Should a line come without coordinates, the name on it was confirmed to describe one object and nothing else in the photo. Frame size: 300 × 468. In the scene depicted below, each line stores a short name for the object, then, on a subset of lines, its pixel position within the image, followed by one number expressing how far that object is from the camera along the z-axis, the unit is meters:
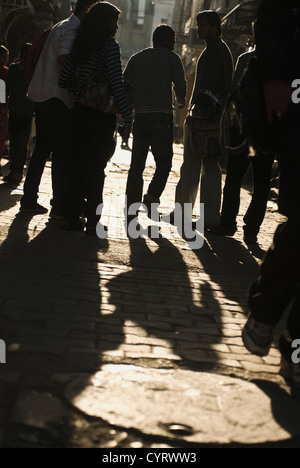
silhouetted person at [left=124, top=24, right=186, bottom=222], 8.22
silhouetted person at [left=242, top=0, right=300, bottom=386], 3.26
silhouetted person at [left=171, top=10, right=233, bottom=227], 7.28
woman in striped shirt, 6.31
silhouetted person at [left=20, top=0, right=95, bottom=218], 6.66
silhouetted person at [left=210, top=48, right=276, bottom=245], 6.88
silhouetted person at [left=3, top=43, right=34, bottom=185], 9.84
